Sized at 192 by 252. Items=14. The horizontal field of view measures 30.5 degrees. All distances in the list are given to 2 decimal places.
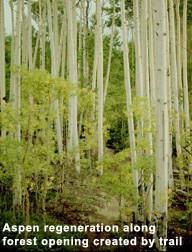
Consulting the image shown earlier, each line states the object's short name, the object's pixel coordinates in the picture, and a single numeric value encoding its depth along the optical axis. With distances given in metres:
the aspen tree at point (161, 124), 6.21
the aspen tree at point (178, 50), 15.64
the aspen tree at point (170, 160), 11.73
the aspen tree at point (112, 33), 16.86
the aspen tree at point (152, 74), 9.79
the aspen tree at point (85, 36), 16.33
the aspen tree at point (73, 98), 11.00
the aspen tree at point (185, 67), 14.58
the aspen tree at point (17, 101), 7.94
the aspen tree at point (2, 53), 10.38
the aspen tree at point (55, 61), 12.44
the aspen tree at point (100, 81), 11.49
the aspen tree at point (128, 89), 8.82
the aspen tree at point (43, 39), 13.96
